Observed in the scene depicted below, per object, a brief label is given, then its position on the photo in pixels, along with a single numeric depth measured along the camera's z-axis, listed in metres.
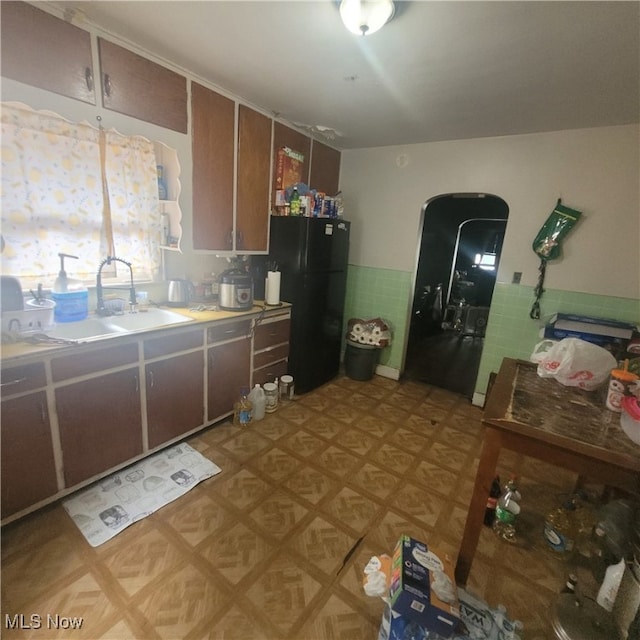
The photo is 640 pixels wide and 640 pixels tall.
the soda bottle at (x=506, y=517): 1.65
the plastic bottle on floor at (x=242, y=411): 2.45
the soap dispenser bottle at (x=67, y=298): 1.75
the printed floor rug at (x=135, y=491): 1.57
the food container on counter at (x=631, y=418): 1.15
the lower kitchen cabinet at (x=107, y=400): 1.42
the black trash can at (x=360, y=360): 3.35
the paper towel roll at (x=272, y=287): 2.69
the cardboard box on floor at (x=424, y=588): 1.05
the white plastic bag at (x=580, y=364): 1.49
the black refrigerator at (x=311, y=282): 2.72
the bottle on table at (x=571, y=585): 1.30
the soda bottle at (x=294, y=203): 2.77
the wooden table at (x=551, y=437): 1.09
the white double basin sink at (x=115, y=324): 1.75
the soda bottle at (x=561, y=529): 1.58
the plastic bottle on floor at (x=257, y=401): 2.54
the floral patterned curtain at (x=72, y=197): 1.62
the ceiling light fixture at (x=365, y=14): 1.26
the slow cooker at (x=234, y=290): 2.37
